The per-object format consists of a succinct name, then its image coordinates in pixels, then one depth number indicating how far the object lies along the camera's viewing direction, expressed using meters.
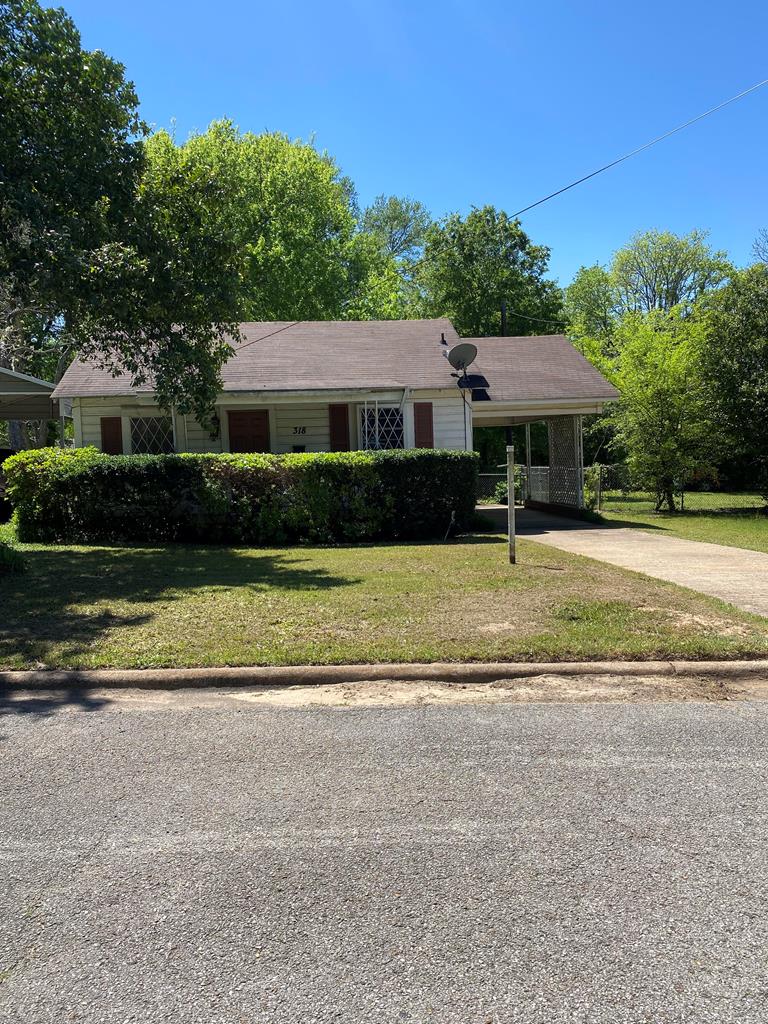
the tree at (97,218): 9.99
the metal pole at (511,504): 10.16
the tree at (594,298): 53.66
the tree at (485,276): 36.59
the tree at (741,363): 21.64
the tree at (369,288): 34.59
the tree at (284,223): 30.73
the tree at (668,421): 22.70
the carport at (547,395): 18.91
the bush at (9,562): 9.43
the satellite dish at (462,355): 15.91
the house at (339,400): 17.36
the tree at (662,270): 51.72
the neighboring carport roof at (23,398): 14.12
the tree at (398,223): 52.06
